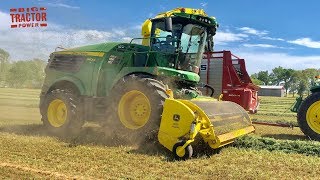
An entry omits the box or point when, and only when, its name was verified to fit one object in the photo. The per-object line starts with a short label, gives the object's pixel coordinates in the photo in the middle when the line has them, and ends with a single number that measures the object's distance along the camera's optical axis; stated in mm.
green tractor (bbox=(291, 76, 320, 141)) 8781
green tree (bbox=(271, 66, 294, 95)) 100625
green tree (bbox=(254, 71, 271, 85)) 110688
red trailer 12805
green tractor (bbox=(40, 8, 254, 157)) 6445
